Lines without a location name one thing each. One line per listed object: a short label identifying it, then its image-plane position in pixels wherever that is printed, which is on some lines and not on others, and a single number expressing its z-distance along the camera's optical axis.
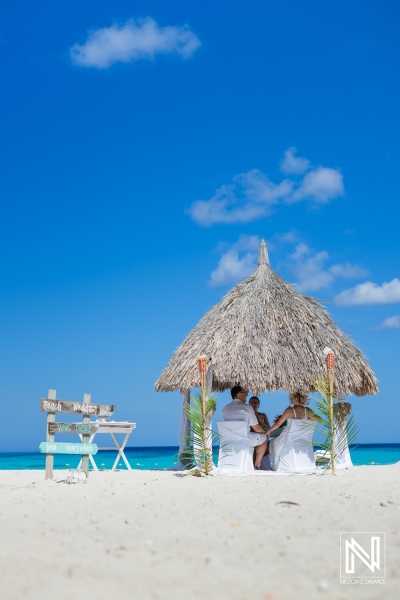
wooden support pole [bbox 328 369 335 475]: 8.90
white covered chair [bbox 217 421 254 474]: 9.45
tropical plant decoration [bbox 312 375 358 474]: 8.96
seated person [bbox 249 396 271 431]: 10.49
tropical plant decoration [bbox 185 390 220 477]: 8.99
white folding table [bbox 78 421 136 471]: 9.95
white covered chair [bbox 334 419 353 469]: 9.50
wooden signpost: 8.20
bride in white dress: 9.50
